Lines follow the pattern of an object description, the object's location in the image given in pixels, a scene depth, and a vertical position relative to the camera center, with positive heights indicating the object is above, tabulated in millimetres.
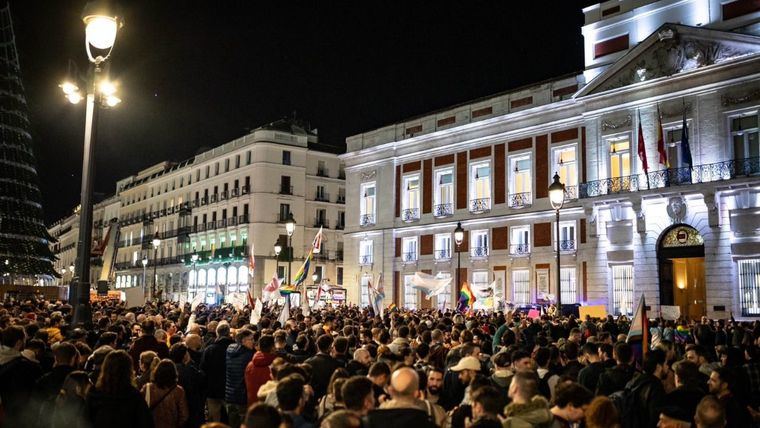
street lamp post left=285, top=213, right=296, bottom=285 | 26484 +2522
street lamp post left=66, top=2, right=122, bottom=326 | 10008 +3004
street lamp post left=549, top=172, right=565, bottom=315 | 20656 +2881
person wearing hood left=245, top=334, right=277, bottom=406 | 8875 -973
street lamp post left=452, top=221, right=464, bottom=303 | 28812 +2399
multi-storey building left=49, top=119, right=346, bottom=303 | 68188 +8441
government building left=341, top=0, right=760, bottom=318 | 30578 +6025
